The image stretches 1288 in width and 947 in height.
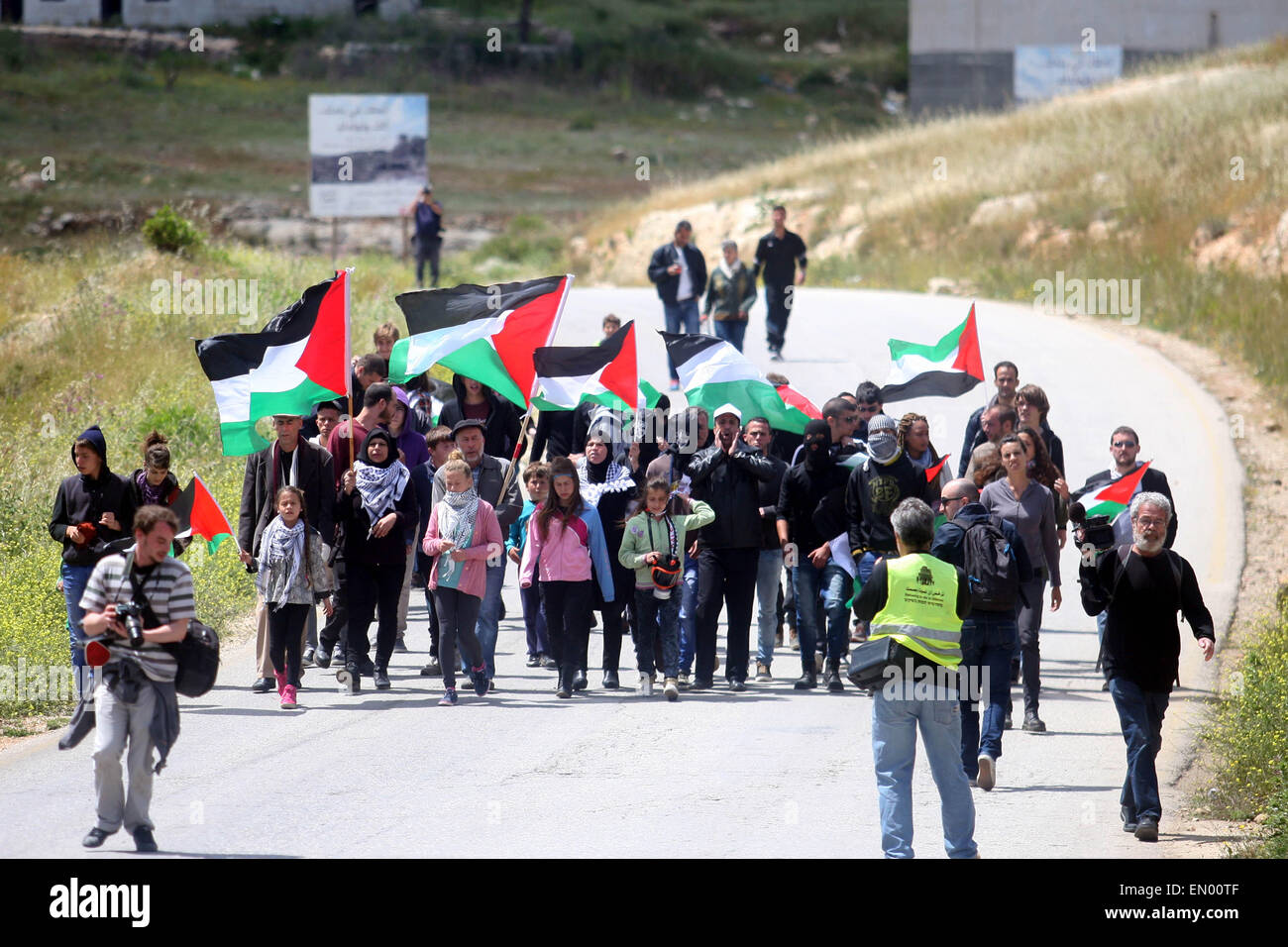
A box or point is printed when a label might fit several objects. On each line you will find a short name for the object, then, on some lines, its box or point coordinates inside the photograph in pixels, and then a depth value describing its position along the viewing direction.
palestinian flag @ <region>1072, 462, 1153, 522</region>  11.80
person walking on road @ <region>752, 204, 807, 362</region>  22.52
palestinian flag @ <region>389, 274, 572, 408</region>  12.83
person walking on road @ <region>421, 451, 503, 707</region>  11.51
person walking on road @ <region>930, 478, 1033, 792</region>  9.48
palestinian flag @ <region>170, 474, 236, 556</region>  11.63
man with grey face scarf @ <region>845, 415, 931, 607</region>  11.32
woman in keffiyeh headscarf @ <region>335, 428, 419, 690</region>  11.66
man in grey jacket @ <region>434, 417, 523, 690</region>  12.09
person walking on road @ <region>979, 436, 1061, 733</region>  10.71
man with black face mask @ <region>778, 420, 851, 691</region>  12.09
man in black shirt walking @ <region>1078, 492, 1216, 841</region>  8.62
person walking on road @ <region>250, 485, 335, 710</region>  11.13
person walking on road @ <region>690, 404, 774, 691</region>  12.16
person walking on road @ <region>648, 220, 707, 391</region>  21.67
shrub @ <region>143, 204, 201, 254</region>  29.17
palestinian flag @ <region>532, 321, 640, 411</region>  12.78
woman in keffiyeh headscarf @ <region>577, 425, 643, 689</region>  12.23
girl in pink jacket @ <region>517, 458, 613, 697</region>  11.73
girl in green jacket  11.84
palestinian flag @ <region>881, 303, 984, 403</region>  14.14
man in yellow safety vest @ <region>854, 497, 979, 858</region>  7.75
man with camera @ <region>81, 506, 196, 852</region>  7.81
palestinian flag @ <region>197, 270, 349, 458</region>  11.60
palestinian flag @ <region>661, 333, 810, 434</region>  13.20
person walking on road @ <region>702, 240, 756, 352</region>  21.08
